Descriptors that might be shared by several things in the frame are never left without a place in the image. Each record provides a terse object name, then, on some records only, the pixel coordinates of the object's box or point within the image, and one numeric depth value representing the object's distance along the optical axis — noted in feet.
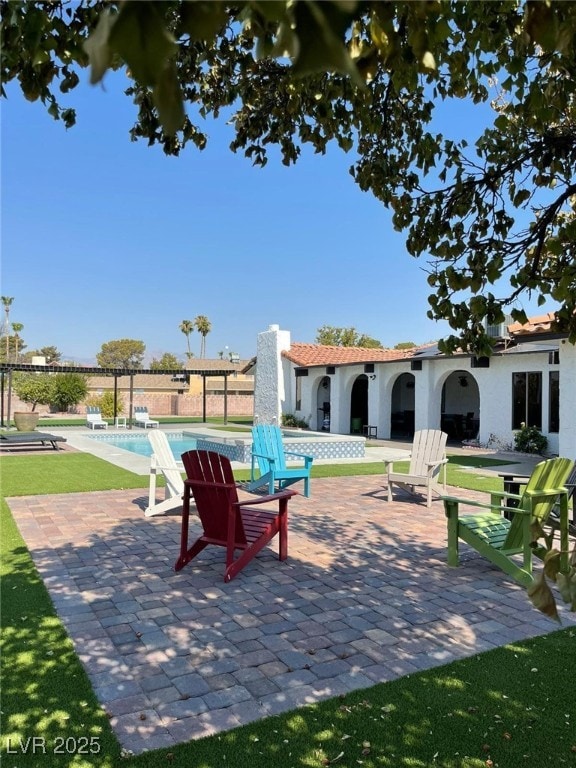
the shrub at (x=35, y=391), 126.80
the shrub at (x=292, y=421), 97.96
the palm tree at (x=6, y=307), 198.70
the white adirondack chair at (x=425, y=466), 29.45
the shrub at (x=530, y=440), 55.83
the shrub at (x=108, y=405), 122.83
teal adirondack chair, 29.76
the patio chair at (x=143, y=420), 91.56
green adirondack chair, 17.34
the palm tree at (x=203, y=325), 274.36
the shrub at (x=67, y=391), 128.77
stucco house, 55.21
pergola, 84.55
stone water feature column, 60.59
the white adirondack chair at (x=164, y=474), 25.36
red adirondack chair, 17.34
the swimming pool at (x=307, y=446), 48.65
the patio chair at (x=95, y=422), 87.10
